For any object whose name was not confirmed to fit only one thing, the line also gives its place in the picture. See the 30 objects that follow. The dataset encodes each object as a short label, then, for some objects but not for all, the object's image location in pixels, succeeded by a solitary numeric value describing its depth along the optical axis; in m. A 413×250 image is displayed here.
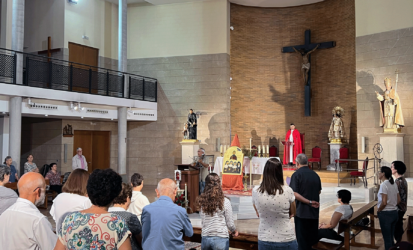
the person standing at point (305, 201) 3.94
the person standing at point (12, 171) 8.80
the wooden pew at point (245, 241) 3.63
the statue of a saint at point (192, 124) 12.77
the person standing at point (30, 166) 9.38
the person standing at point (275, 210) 2.96
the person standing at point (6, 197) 2.82
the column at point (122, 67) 12.62
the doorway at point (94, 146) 13.62
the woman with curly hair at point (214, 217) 3.19
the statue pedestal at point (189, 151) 12.77
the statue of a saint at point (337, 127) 11.89
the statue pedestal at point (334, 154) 11.96
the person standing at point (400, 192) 4.48
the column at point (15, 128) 9.42
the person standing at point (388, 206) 4.37
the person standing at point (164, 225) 2.62
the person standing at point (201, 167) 9.17
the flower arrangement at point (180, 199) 7.24
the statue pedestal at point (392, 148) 10.21
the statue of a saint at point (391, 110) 10.24
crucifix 13.41
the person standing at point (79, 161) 11.40
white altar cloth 10.41
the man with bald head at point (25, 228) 2.10
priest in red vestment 12.18
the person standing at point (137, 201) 3.52
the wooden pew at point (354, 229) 4.07
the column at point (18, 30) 9.70
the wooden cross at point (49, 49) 12.99
